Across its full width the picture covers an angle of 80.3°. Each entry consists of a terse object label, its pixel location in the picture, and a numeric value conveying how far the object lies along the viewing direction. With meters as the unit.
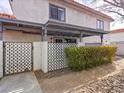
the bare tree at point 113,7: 5.78
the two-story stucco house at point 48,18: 5.01
